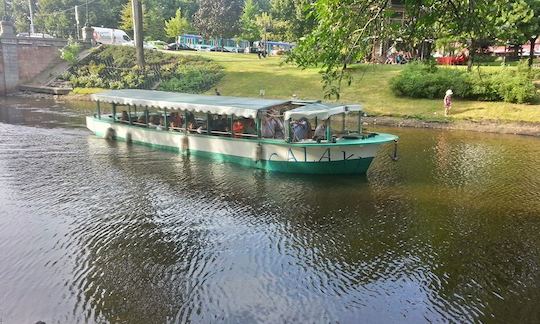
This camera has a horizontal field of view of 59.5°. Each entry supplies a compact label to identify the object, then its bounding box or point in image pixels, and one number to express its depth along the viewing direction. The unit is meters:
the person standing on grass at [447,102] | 31.31
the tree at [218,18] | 74.12
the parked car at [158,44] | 70.26
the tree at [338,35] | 8.45
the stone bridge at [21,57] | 51.03
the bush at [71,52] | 53.03
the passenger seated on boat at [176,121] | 23.02
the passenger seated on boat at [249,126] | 20.04
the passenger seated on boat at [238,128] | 20.14
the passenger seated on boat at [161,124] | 23.02
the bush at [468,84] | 31.70
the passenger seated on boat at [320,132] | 18.42
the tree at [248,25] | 73.31
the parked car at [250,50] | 79.56
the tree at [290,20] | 49.59
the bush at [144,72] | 46.66
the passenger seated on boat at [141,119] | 24.73
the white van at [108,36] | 66.00
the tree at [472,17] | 8.19
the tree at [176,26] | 72.44
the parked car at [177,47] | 70.47
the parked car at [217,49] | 76.62
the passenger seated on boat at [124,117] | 25.23
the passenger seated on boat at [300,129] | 18.59
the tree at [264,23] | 76.19
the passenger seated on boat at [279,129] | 19.45
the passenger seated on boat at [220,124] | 20.86
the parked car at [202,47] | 76.94
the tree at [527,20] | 33.03
